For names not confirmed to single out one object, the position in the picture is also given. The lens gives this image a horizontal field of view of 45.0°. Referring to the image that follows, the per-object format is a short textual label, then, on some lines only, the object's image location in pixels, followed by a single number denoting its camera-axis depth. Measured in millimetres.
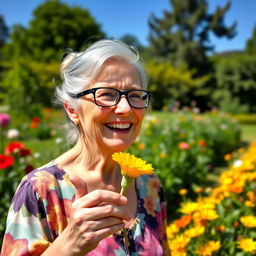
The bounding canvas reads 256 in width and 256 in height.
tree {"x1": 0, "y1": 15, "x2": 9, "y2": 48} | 54844
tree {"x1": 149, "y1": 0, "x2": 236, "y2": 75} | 26609
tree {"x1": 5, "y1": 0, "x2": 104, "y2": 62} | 26188
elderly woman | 984
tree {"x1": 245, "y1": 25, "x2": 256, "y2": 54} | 37406
